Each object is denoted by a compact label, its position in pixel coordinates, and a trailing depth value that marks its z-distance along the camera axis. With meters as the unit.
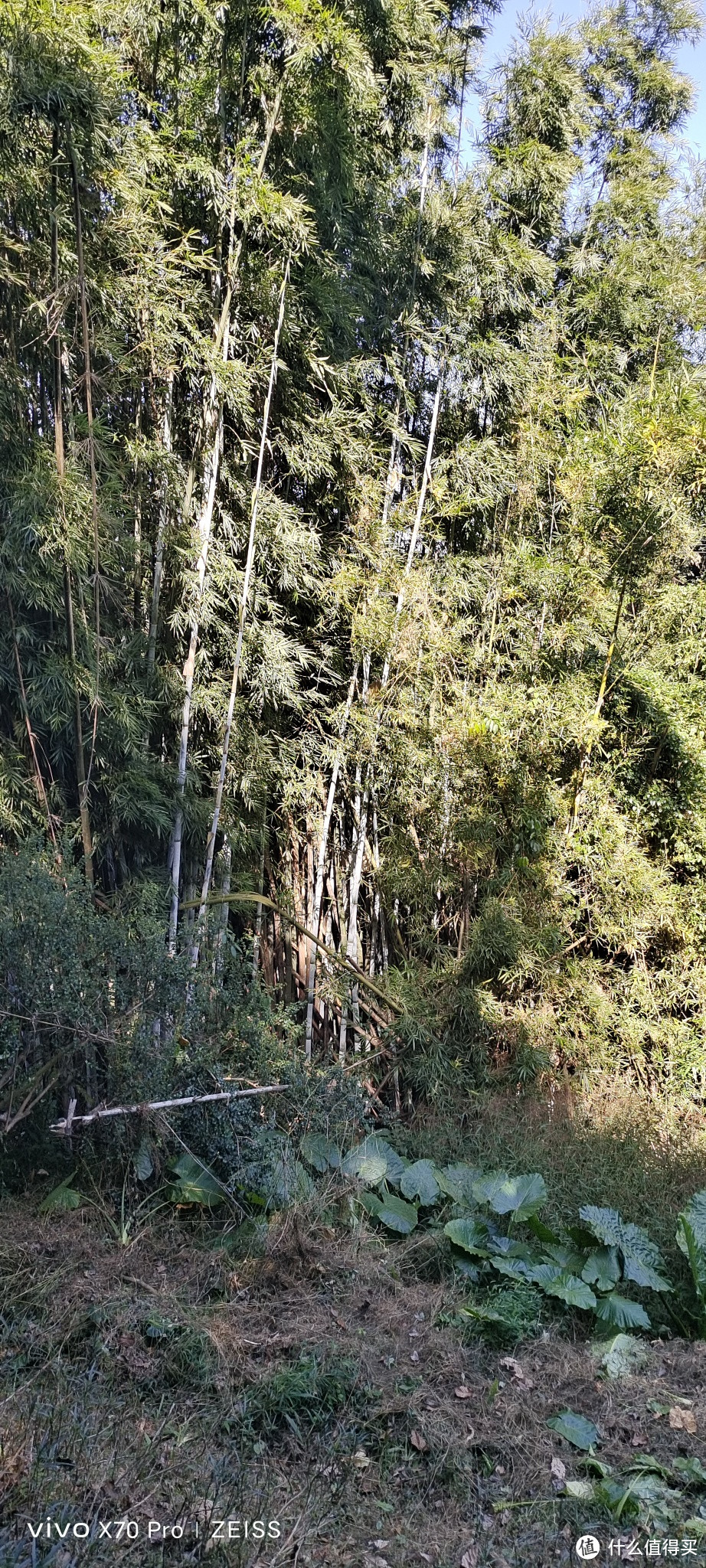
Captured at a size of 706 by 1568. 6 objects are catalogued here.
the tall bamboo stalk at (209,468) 3.72
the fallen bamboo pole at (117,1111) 2.62
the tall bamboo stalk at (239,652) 3.82
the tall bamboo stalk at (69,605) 3.15
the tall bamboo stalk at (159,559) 3.76
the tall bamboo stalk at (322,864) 4.37
